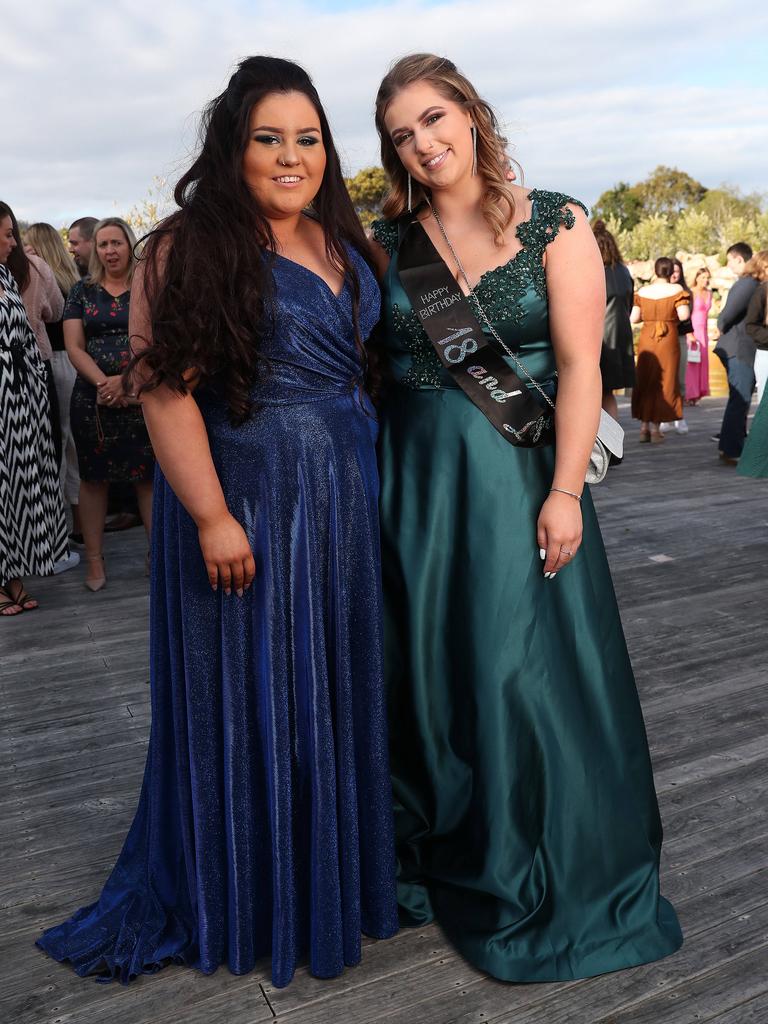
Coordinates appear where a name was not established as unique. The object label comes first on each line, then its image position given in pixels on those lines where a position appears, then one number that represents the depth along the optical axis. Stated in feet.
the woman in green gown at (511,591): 5.92
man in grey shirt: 23.49
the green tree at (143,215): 49.86
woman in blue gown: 5.26
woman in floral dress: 14.24
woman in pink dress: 34.40
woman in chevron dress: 13.37
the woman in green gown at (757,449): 15.70
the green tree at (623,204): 145.01
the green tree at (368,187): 106.52
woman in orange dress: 27.73
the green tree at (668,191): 148.77
